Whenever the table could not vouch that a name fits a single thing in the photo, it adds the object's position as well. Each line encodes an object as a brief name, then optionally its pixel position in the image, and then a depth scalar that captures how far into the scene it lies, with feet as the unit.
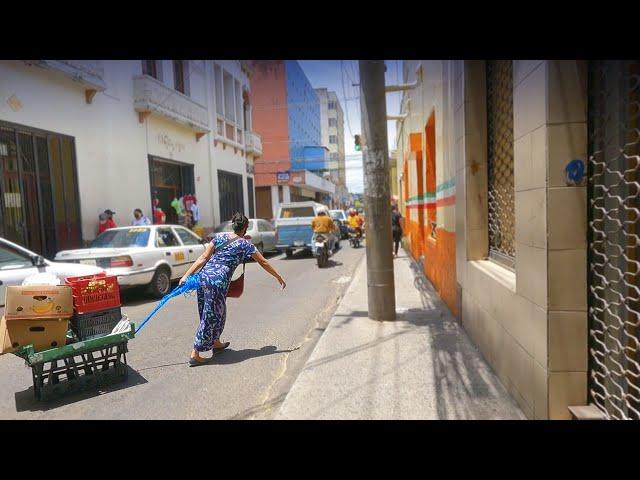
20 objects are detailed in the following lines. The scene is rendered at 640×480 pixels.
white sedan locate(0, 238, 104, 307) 21.21
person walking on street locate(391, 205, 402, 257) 44.88
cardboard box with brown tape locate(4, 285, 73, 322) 12.61
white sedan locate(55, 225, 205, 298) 25.79
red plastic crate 13.74
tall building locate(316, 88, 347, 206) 243.27
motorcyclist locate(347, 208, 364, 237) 60.85
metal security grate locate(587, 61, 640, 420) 8.07
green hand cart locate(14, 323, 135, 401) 12.69
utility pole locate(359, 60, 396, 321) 19.93
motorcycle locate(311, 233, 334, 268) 40.39
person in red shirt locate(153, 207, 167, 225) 48.44
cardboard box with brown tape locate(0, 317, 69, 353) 12.69
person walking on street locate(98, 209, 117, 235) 41.81
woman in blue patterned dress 15.76
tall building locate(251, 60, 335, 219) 77.15
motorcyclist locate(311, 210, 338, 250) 41.06
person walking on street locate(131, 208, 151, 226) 42.85
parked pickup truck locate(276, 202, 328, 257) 45.70
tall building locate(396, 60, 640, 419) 8.30
